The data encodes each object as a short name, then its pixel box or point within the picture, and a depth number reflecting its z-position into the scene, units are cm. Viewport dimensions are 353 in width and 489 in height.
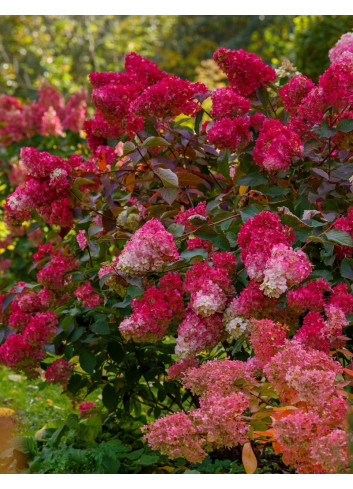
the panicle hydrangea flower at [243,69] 342
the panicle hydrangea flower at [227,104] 330
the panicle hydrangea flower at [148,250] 290
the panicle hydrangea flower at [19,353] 330
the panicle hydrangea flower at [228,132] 322
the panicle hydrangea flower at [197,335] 294
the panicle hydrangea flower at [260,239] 282
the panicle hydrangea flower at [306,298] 283
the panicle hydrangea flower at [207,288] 287
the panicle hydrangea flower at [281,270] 277
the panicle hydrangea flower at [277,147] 309
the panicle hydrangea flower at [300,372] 262
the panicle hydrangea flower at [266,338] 277
